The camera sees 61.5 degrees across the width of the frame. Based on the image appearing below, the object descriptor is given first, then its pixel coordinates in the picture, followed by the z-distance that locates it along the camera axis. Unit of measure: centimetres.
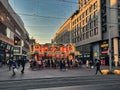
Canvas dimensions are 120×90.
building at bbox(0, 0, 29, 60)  2512
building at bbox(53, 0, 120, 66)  2583
